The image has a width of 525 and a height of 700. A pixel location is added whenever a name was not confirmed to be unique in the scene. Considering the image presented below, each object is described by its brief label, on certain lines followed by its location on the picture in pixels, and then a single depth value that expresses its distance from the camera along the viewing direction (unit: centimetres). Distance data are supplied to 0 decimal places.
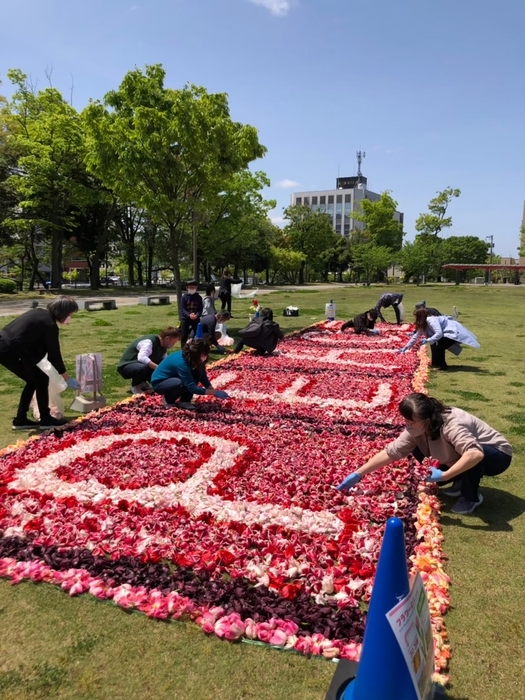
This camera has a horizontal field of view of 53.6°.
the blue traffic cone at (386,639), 247
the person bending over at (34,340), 714
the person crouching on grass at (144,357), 907
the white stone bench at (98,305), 2741
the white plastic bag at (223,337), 1487
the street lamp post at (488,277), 8746
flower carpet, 367
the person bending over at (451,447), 475
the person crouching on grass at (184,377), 812
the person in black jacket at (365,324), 1772
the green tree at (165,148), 1616
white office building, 17375
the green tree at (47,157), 3778
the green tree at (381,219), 7538
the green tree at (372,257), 6269
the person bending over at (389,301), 1906
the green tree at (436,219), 7838
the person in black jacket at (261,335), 1341
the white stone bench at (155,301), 3123
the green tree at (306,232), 7750
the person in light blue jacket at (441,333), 1159
